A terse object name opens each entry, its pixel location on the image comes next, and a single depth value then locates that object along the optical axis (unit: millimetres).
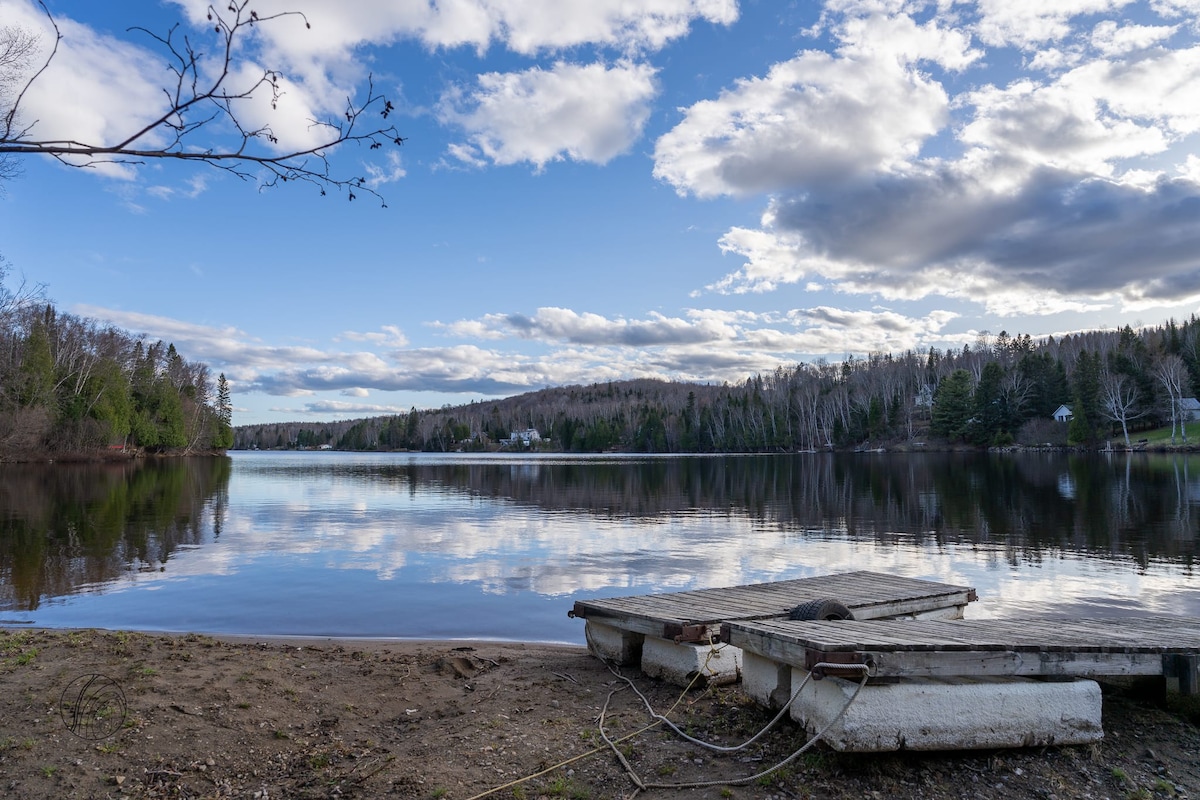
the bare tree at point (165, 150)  2850
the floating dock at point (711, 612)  7656
